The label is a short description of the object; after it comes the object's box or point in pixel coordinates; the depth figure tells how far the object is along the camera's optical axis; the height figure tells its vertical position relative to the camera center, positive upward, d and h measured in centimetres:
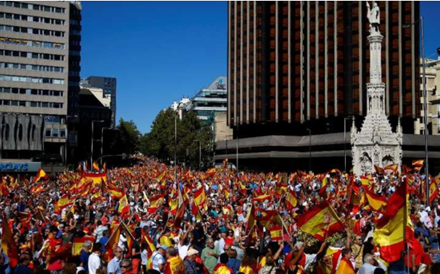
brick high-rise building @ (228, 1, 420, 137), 7531 +1275
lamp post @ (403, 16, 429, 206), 2537 +300
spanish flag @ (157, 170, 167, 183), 3802 -172
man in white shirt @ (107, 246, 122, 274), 1087 -216
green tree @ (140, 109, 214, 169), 10294 +208
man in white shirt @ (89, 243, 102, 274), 1089 -209
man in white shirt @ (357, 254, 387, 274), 930 -186
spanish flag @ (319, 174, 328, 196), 2398 -163
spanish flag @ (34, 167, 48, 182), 3319 -143
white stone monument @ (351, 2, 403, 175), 5697 +190
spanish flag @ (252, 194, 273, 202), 2322 -188
